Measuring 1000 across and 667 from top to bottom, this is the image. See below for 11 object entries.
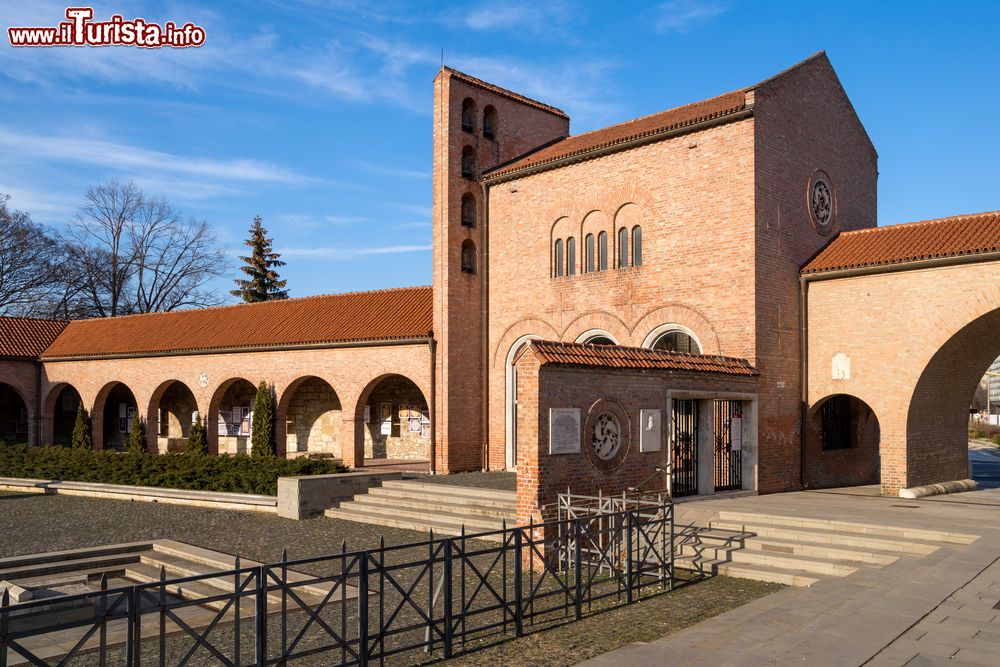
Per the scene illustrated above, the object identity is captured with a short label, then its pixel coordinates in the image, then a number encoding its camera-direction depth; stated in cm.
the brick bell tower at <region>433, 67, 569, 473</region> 2142
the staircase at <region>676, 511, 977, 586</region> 1139
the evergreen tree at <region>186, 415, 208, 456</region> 2527
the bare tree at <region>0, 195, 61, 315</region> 4222
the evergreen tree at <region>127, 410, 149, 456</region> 2695
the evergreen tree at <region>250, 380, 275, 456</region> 2402
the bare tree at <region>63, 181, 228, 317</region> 4638
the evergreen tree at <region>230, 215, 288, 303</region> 4653
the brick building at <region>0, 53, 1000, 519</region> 1505
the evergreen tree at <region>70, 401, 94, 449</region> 2917
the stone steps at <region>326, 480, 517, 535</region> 1527
